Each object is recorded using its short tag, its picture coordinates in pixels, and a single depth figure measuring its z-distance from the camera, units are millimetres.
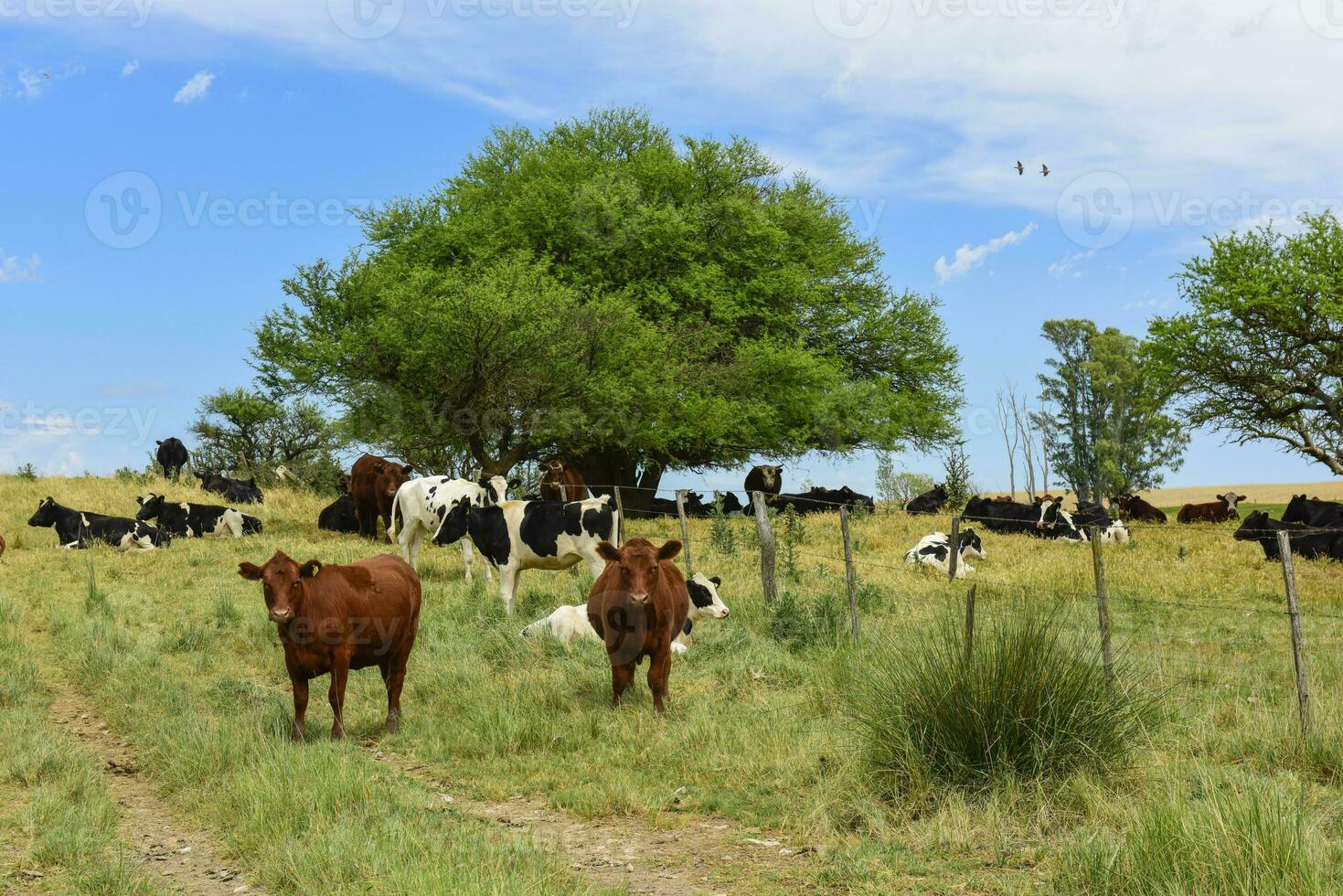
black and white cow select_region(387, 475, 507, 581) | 19250
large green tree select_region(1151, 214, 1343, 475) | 44844
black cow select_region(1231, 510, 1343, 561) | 22016
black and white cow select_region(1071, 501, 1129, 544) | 26141
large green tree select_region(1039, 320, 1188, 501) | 68688
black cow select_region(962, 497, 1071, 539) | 27500
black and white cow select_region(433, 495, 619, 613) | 15586
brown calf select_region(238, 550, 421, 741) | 9585
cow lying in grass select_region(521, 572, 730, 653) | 13193
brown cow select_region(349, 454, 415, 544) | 24094
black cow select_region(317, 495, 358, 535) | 26406
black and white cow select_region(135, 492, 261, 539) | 25125
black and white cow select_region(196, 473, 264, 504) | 31125
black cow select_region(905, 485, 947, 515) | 34531
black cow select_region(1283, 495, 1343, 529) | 25691
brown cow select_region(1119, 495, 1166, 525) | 34781
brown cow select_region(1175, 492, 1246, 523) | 34094
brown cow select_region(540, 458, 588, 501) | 25594
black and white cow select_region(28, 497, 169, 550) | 22766
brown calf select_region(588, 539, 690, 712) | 10281
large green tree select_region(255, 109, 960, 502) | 28156
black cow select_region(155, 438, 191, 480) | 37250
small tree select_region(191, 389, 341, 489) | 53531
